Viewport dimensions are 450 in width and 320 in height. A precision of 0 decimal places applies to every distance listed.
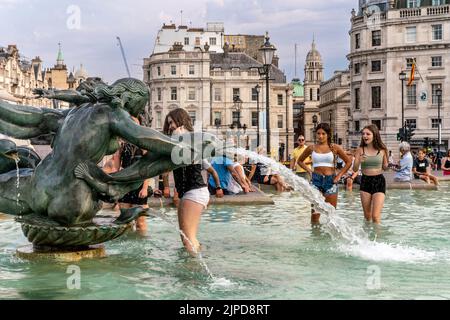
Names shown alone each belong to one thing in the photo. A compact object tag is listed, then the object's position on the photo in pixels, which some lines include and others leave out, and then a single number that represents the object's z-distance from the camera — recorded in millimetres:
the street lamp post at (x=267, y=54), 22766
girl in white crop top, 10484
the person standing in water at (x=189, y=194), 7535
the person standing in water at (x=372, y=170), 10383
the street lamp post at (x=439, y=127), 44747
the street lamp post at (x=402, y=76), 52244
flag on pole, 65812
